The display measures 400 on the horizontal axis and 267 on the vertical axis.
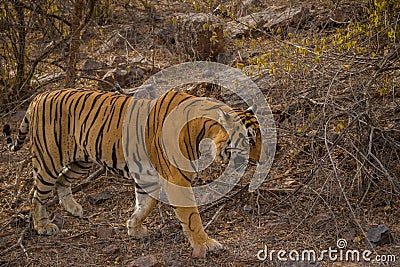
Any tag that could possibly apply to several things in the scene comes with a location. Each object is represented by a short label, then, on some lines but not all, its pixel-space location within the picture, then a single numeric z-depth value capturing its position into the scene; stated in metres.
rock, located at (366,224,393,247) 11.20
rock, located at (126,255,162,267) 10.79
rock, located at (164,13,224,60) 19.98
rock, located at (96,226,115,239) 12.38
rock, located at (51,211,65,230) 13.09
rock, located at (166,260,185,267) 11.05
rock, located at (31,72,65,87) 17.77
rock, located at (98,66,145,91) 18.97
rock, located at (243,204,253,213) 12.98
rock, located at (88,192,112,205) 14.09
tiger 11.26
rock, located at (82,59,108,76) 20.06
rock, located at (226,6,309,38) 19.56
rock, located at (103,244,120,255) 11.70
